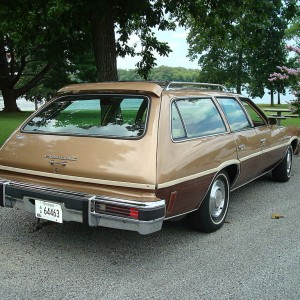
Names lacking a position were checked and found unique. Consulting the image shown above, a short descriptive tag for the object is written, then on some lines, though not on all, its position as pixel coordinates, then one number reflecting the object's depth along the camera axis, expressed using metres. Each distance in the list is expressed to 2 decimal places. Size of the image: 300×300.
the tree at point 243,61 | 46.16
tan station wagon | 3.51
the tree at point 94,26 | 8.02
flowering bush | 11.65
